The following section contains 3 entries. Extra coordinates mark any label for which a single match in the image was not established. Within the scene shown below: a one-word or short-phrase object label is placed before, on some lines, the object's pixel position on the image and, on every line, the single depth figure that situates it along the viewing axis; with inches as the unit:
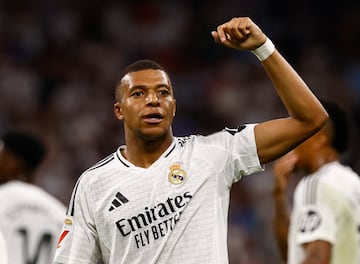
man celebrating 343.6
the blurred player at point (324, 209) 443.5
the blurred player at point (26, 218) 540.1
